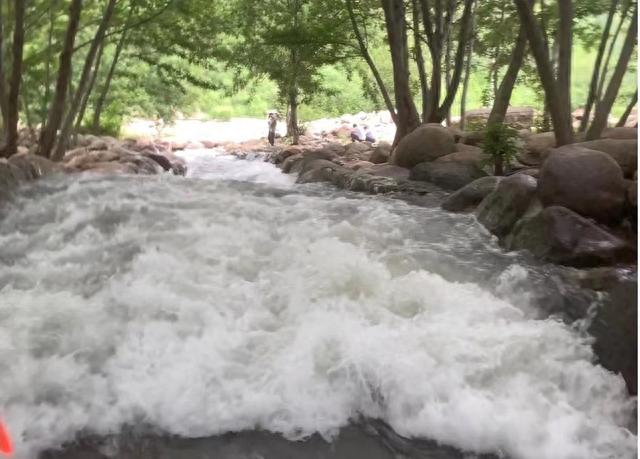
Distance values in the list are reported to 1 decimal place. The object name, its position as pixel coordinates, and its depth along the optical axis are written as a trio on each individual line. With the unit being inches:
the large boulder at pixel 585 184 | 180.9
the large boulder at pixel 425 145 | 345.7
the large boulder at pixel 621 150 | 218.4
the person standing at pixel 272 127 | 801.6
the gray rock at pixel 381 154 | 428.5
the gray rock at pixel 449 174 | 305.4
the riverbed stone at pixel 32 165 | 319.9
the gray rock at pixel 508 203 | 205.3
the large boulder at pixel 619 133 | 298.8
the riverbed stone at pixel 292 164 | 468.8
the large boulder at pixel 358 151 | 494.7
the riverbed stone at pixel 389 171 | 336.5
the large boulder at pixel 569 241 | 166.1
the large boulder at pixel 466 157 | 315.9
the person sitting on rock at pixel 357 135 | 782.5
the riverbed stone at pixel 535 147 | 328.5
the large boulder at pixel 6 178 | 269.3
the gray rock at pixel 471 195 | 248.2
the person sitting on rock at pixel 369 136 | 780.6
